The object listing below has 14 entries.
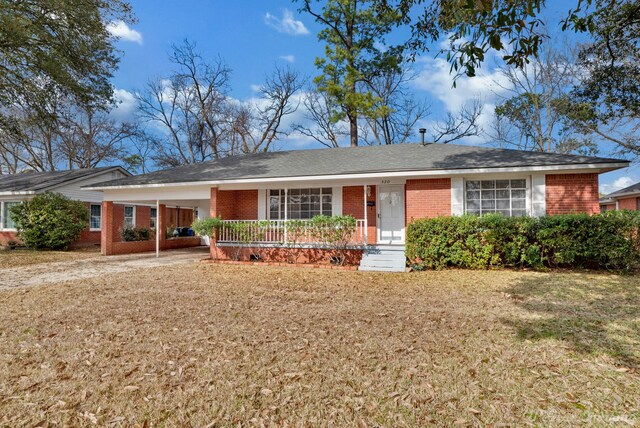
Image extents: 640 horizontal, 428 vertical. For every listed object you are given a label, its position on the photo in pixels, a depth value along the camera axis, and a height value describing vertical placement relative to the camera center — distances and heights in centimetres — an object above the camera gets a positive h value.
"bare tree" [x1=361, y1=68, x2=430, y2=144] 2639 +889
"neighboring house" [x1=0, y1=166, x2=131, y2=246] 1789 +175
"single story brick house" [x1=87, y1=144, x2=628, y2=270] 1047 +125
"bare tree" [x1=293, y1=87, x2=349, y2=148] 2827 +828
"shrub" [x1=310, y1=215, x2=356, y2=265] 1138 -30
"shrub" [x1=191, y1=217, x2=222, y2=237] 1243 -8
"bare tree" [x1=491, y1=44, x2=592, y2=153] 2195 +786
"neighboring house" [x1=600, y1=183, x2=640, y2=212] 2305 +169
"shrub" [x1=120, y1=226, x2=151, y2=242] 1728 -48
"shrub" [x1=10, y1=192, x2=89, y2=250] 1620 +18
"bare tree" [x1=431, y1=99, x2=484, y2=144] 2550 +723
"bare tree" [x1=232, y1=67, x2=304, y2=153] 2948 +982
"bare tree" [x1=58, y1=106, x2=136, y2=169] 3209 +794
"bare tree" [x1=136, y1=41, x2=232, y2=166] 2998 +1041
